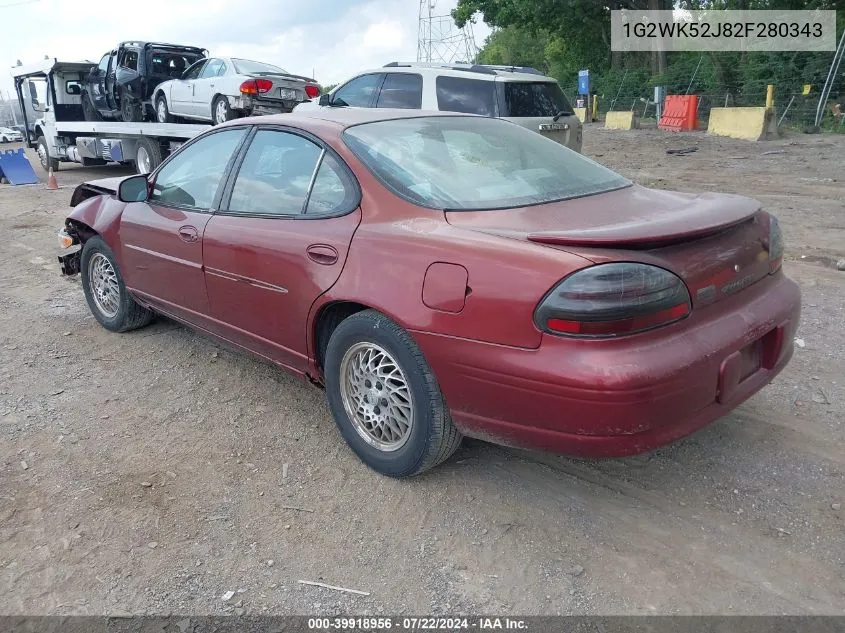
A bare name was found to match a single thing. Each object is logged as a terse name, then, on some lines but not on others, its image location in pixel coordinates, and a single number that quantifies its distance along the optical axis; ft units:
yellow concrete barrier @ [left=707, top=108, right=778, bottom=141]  60.54
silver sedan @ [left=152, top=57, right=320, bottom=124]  36.04
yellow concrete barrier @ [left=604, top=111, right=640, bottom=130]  83.25
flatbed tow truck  42.80
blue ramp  51.93
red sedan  7.90
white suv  29.66
